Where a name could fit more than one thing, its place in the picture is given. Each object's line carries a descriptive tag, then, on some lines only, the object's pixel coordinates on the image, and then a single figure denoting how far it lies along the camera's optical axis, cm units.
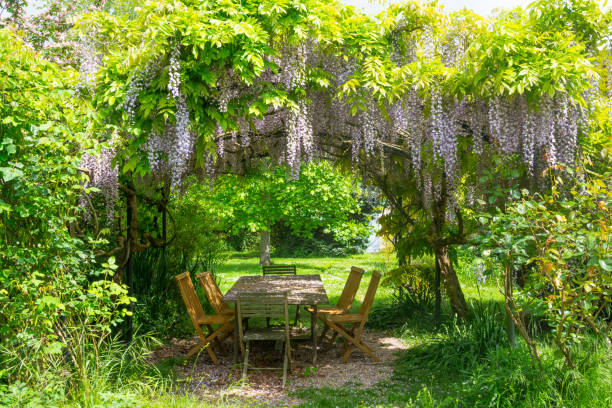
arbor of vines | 360
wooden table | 484
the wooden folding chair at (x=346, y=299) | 561
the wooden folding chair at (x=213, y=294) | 539
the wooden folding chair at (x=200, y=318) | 491
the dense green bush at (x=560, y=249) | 270
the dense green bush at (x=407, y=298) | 660
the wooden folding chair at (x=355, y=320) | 509
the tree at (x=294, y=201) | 1292
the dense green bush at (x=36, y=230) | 271
